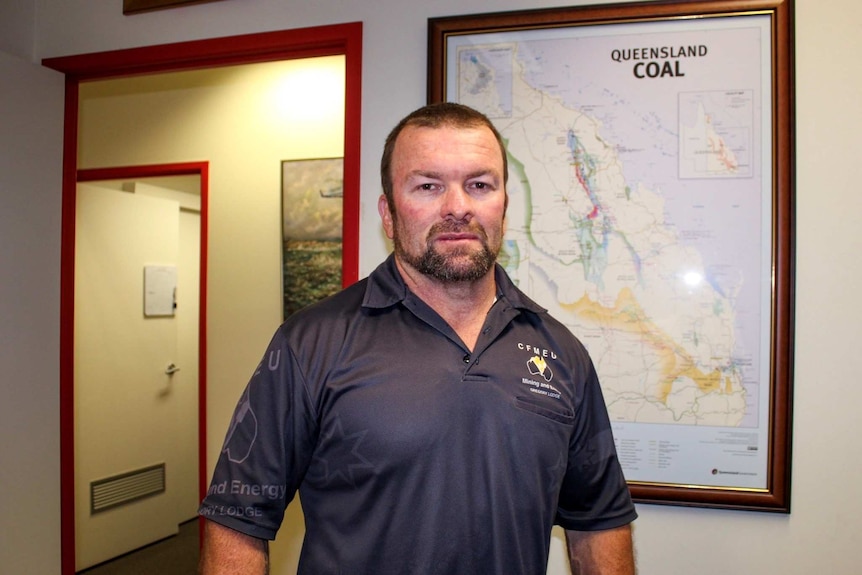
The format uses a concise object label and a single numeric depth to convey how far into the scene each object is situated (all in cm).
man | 113
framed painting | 309
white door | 349
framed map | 160
